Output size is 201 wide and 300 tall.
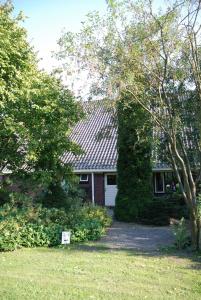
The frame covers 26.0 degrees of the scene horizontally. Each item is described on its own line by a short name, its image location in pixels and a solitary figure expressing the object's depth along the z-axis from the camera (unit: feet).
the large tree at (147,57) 39.32
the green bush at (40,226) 42.98
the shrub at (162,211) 62.44
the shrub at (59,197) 58.08
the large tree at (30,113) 48.57
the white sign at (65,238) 43.21
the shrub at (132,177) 65.72
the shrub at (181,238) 42.01
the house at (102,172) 90.53
